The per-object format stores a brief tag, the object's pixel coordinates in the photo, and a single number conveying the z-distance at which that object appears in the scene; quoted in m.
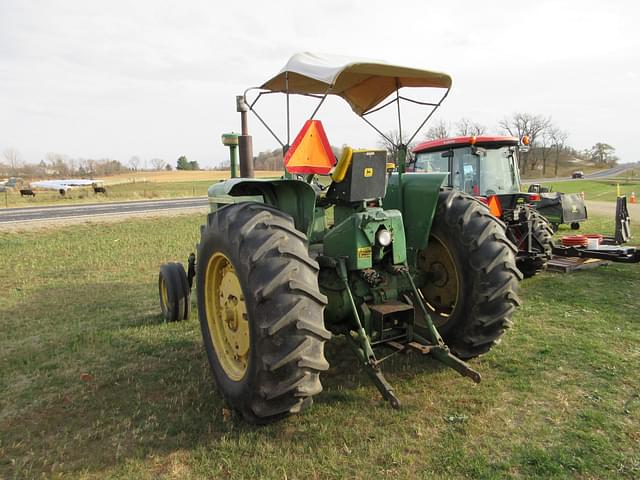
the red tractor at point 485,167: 8.45
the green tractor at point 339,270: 2.62
